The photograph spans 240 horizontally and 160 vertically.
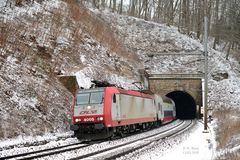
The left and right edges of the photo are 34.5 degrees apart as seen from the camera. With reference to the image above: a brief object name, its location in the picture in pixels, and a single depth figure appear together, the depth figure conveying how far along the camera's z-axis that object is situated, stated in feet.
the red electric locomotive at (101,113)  61.62
